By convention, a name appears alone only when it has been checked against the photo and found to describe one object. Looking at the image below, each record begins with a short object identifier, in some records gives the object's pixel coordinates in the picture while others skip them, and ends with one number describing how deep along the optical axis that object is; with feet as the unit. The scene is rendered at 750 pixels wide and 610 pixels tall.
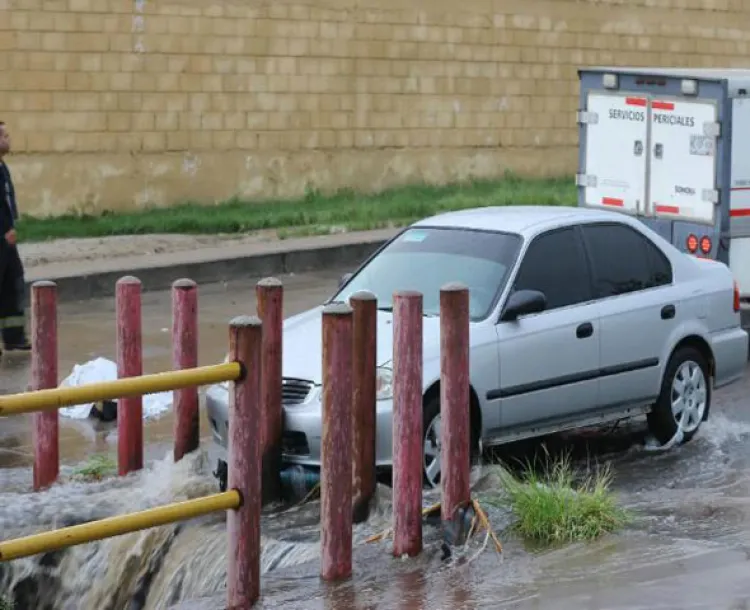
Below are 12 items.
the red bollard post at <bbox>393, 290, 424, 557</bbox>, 46.83
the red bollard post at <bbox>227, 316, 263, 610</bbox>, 42.64
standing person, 88.71
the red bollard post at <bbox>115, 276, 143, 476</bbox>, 58.68
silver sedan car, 59.57
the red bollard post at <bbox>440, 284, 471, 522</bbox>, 47.57
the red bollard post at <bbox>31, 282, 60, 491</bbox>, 59.03
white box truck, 91.36
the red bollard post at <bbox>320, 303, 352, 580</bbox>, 45.13
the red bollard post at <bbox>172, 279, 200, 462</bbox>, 57.03
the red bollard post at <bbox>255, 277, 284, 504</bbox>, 54.39
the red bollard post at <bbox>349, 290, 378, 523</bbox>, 49.82
